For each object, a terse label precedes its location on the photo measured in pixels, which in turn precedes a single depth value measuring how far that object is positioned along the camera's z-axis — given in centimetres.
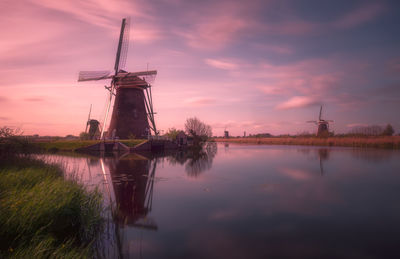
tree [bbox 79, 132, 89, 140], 4300
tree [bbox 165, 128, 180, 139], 4228
